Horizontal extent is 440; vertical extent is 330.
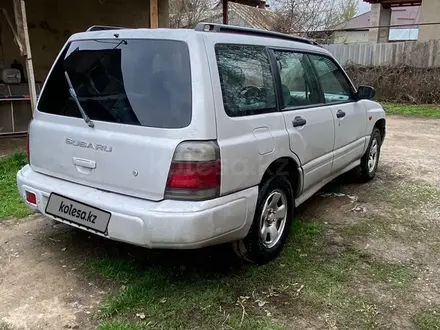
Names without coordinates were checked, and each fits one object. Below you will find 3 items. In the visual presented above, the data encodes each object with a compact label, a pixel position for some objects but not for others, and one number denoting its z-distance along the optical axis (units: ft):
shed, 28.08
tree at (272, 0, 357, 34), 81.60
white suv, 8.27
